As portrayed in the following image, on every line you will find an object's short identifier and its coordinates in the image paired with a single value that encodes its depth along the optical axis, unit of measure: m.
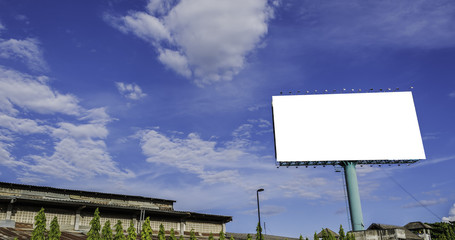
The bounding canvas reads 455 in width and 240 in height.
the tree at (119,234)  28.44
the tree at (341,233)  41.94
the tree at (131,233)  28.20
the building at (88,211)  29.42
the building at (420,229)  68.62
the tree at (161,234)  30.03
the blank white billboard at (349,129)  54.03
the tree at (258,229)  35.67
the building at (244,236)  48.75
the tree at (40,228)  24.53
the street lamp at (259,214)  35.15
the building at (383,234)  51.47
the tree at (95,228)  27.65
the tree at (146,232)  29.02
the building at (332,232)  62.00
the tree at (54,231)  25.52
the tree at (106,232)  27.88
